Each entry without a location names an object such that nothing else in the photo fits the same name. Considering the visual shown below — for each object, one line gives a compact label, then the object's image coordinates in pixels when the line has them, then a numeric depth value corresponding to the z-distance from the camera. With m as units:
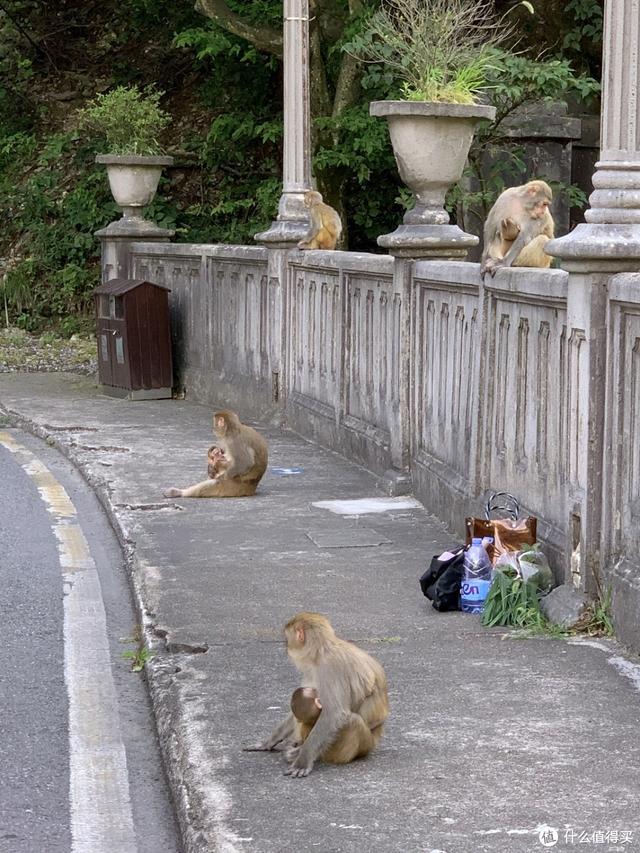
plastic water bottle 11.96
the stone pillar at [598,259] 10.95
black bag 12.00
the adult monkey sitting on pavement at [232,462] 17.00
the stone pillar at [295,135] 22.07
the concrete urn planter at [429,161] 16.76
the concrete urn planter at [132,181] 29.90
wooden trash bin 27.22
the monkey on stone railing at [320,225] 22.50
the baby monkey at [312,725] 7.89
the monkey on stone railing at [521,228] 14.86
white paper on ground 16.42
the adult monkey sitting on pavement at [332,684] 7.87
